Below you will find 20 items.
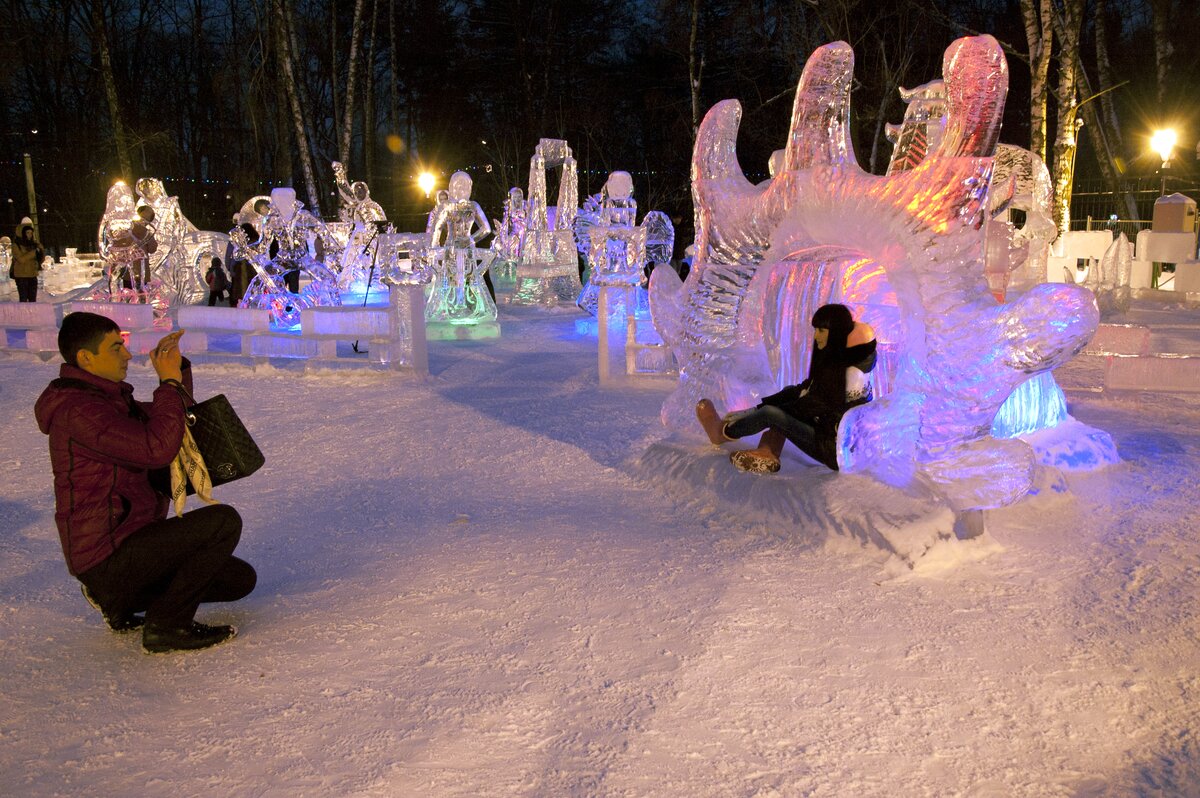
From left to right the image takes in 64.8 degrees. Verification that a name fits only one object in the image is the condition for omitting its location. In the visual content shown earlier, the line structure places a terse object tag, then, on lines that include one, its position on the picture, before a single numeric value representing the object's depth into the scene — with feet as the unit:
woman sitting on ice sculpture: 15.48
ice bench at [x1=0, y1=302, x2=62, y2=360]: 33.81
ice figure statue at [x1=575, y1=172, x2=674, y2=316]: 40.75
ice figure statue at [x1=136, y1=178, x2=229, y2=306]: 42.60
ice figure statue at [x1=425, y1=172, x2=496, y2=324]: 39.83
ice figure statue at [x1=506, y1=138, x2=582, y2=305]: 50.85
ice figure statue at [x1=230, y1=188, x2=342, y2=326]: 38.32
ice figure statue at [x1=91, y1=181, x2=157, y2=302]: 39.47
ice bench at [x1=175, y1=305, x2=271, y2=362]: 32.19
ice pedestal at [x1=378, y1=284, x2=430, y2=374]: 29.04
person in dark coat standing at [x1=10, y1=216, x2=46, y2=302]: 46.11
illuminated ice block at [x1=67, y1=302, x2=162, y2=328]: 32.86
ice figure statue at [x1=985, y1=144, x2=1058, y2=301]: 30.66
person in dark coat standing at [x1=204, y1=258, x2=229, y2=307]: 48.91
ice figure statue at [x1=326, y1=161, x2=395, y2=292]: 48.21
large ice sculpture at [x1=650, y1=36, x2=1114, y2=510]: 12.62
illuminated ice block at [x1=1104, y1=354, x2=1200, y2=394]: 23.63
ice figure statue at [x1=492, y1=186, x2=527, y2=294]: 57.93
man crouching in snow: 10.14
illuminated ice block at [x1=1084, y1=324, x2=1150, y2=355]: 24.31
